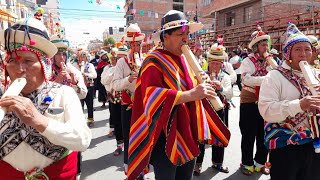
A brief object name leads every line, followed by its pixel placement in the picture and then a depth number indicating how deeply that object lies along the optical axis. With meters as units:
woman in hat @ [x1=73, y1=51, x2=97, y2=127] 5.75
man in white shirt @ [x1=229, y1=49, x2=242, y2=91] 10.59
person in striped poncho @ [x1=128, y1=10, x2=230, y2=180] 1.89
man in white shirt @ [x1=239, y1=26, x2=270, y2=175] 3.46
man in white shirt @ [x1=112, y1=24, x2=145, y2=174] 3.54
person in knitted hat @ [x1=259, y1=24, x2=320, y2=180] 2.21
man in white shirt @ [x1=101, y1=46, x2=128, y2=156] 4.57
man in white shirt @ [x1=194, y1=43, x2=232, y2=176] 3.58
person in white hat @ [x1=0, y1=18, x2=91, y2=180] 1.42
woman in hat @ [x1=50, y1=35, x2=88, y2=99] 3.10
